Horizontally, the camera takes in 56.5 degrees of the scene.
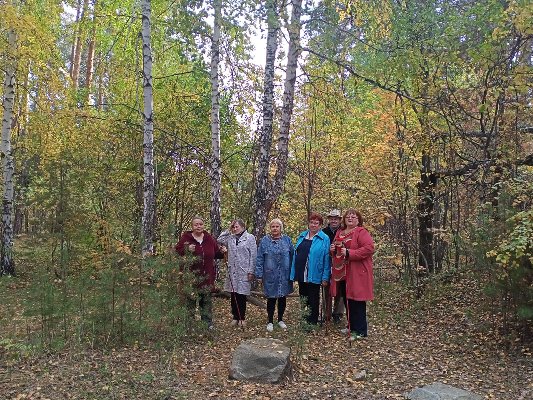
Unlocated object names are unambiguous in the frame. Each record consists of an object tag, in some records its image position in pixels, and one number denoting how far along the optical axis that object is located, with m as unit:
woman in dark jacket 6.11
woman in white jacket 6.70
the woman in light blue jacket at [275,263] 6.66
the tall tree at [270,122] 8.32
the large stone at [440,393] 4.49
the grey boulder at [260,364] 5.09
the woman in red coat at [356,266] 6.42
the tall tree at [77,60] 18.94
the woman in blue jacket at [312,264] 6.64
